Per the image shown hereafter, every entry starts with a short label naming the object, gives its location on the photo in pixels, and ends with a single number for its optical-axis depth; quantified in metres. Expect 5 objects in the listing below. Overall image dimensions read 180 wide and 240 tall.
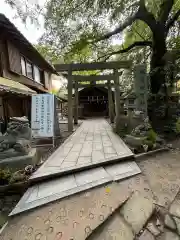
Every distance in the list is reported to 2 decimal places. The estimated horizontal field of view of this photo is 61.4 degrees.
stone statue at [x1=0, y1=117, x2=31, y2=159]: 3.38
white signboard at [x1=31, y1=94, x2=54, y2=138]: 5.02
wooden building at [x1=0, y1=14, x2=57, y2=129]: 6.73
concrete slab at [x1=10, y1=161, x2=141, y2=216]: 2.41
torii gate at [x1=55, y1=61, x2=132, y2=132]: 7.53
